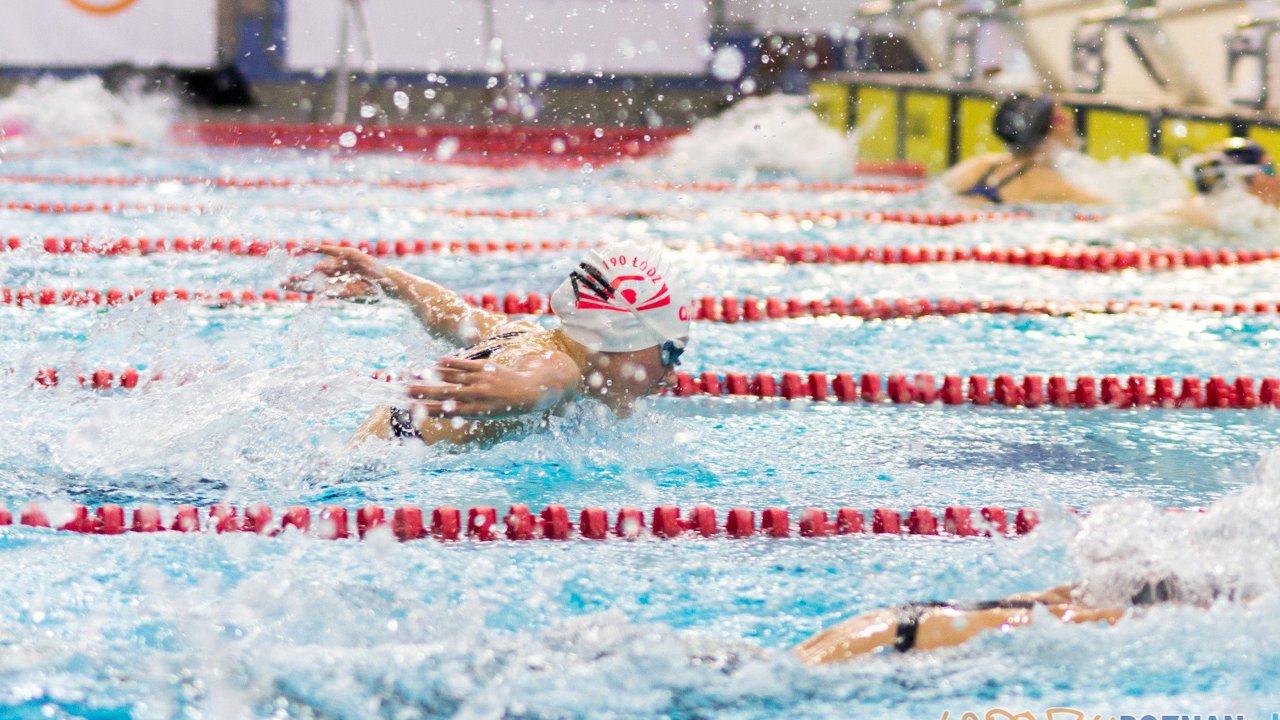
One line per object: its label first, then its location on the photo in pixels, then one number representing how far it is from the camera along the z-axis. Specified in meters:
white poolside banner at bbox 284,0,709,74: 27.03
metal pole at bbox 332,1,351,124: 26.64
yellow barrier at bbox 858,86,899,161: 23.73
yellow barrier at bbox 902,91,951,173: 21.17
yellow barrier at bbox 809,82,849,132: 26.22
